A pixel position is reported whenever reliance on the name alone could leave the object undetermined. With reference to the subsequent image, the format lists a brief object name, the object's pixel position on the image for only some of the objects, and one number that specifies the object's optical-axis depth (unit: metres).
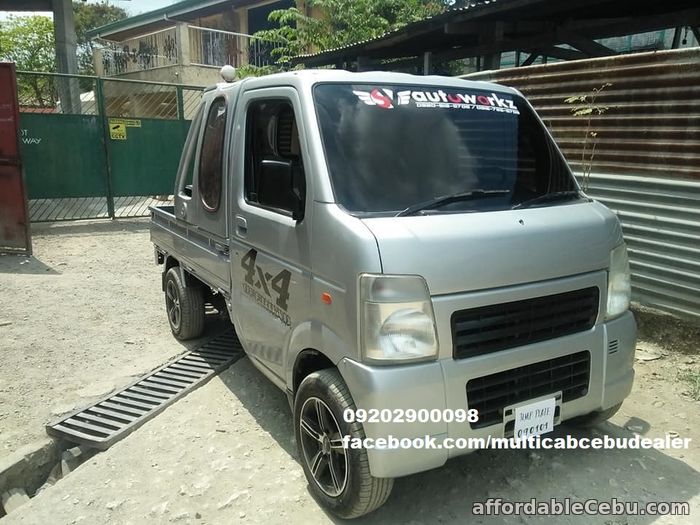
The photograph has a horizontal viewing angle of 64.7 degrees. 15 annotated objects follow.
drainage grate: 3.52
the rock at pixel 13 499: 3.13
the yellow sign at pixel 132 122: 10.27
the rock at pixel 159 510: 2.79
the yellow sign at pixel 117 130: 10.11
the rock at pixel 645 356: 4.41
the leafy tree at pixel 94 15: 35.50
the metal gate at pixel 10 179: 7.31
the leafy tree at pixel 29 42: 25.45
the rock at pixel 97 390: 4.09
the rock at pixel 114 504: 2.86
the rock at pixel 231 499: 2.84
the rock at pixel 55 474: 3.41
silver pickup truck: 2.30
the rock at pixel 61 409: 3.81
